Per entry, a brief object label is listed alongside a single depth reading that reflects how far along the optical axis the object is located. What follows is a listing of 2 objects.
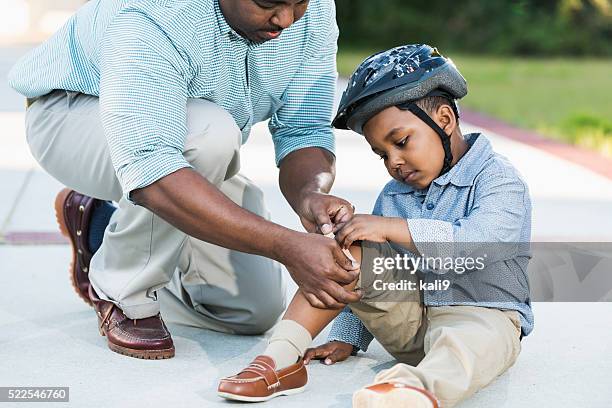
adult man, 3.33
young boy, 3.31
